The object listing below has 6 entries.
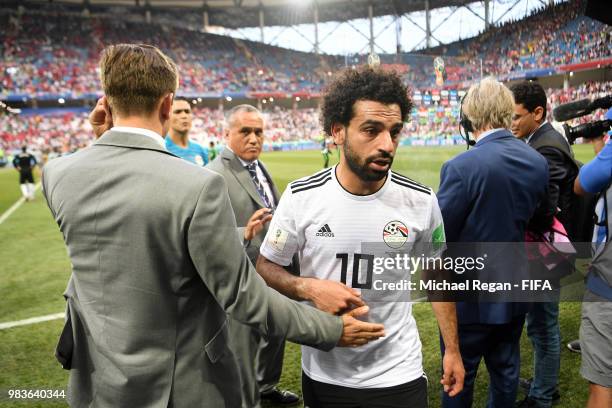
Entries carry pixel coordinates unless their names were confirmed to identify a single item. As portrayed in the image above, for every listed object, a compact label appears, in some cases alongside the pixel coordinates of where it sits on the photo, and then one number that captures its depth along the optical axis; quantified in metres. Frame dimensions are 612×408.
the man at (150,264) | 1.44
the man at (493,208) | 2.44
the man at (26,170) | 14.28
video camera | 2.43
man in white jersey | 1.91
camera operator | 2.13
